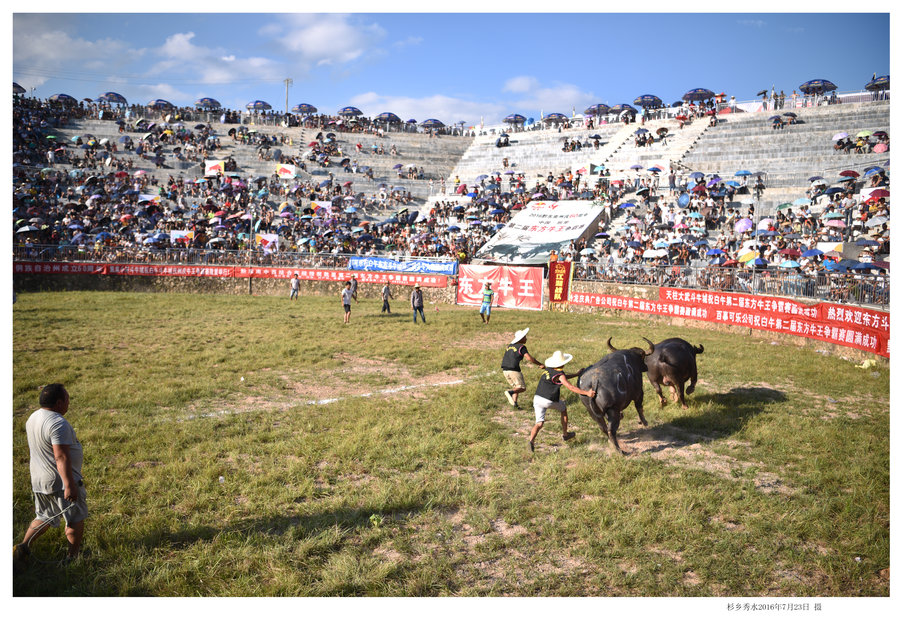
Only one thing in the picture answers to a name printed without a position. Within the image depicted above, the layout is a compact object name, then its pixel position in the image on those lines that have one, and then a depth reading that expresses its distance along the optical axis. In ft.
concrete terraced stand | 117.70
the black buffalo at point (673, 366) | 36.55
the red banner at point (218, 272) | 105.91
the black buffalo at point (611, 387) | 28.73
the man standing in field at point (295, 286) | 99.28
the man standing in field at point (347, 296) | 71.31
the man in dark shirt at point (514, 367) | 35.88
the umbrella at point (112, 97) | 171.94
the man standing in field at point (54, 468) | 17.21
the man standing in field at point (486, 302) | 75.56
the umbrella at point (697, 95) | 155.02
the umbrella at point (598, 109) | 173.17
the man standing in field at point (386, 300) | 80.83
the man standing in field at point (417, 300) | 72.18
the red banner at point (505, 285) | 91.86
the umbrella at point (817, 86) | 135.64
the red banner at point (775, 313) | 50.55
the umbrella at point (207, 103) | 185.37
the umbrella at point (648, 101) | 165.68
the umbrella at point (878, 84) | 126.60
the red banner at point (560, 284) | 90.30
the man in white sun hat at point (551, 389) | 29.40
